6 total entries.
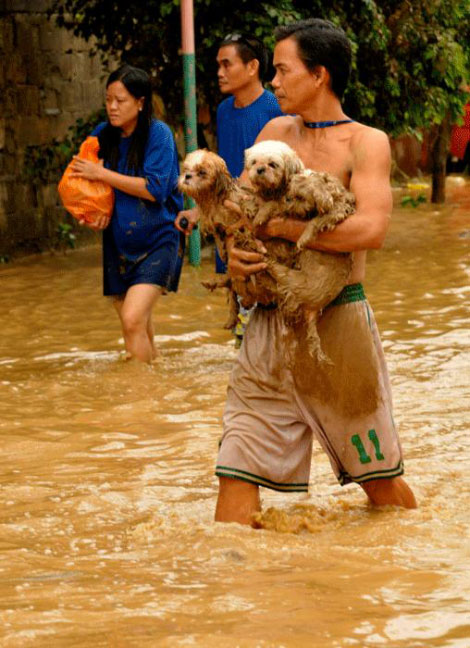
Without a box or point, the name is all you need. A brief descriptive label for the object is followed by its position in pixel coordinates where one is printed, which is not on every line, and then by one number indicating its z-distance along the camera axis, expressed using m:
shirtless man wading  6.80
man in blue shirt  11.58
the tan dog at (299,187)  6.55
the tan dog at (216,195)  6.94
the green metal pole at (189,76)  17.84
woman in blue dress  11.92
